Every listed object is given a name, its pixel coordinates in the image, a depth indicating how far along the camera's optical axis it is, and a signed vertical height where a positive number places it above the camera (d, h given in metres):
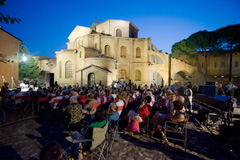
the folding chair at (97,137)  2.44 -1.24
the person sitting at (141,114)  4.24 -1.31
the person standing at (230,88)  10.29 -0.88
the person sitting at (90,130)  2.61 -1.17
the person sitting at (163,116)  4.05 -1.34
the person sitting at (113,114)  3.58 -1.13
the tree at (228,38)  22.31 +8.09
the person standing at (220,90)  8.17 -0.81
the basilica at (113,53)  25.73 +5.79
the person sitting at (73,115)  3.94 -1.24
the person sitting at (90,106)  5.10 -1.20
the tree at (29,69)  32.06 +2.58
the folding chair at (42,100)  6.50 -1.19
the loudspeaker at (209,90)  8.52 -0.86
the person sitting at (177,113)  3.49 -1.05
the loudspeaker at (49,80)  15.48 -0.21
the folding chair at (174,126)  3.59 -1.51
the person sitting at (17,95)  6.92 -0.99
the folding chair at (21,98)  6.93 -1.17
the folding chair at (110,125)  3.38 -1.43
